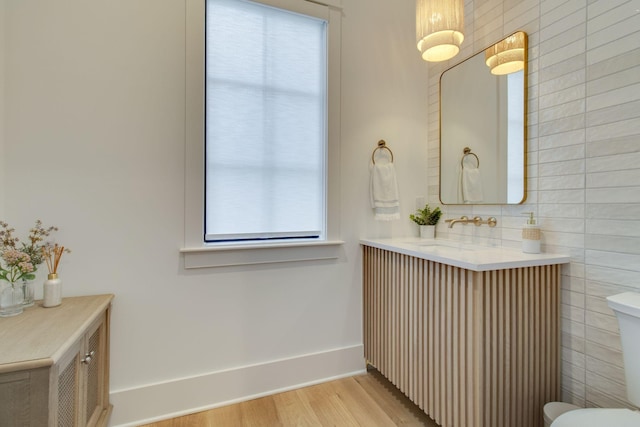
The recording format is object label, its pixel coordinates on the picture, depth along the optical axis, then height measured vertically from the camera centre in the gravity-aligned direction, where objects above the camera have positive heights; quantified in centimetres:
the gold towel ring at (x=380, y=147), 209 +49
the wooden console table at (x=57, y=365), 88 -53
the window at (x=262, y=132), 165 +50
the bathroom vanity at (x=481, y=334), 125 -56
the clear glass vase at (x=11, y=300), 119 -37
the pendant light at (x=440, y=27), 157 +103
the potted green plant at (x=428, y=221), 213 -5
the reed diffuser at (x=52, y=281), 130 -32
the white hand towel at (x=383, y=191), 205 +16
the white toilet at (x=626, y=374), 97 -58
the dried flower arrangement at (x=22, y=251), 119 -18
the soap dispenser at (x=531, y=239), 147 -12
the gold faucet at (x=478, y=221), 175 -4
